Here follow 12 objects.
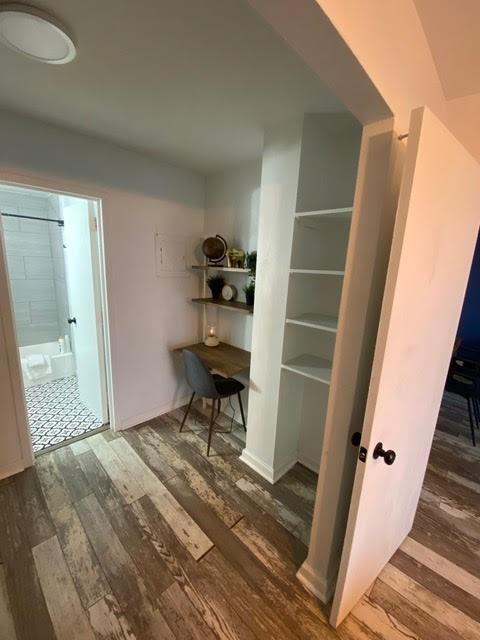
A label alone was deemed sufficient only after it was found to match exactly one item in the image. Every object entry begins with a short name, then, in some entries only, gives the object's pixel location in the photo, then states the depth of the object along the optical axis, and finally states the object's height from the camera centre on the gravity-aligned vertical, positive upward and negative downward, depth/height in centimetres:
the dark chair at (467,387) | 256 -109
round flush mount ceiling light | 90 +78
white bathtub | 324 -135
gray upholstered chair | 211 -98
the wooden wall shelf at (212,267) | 224 -6
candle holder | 269 -77
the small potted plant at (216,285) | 261 -23
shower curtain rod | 302 +40
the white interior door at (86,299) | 221 -39
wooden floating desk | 216 -83
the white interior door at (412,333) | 79 -22
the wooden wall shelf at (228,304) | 219 -37
